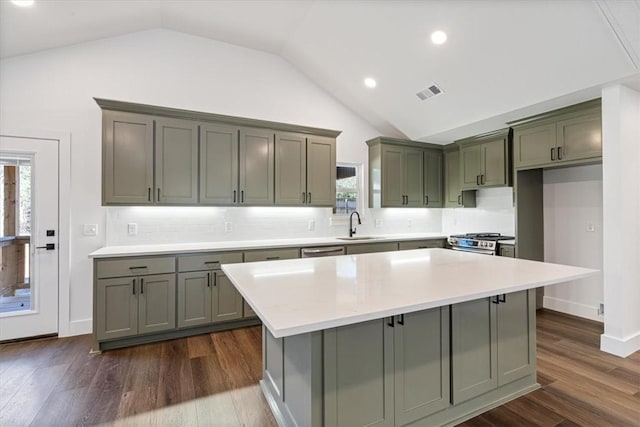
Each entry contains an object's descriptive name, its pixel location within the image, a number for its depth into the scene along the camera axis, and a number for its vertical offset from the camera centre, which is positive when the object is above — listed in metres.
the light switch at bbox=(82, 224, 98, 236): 3.33 -0.16
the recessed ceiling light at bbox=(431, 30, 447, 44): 2.98 +1.76
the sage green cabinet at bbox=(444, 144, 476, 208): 4.87 +0.51
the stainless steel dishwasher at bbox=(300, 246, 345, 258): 3.81 -0.47
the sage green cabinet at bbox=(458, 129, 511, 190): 4.07 +0.77
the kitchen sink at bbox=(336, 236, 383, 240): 4.51 -0.34
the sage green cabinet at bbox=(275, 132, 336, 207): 3.96 +0.60
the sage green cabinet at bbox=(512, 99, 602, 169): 3.07 +0.85
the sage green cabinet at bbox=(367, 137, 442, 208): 4.74 +0.67
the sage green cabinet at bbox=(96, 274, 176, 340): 2.88 -0.88
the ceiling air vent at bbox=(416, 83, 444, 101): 3.67 +1.52
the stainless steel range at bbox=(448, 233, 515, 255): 4.02 -0.38
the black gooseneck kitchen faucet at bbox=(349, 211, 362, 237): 4.72 -0.21
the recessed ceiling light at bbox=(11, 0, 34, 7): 2.42 +1.70
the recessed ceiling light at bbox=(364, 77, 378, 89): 4.03 +1.77
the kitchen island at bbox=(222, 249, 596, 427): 1.41 -0.69
